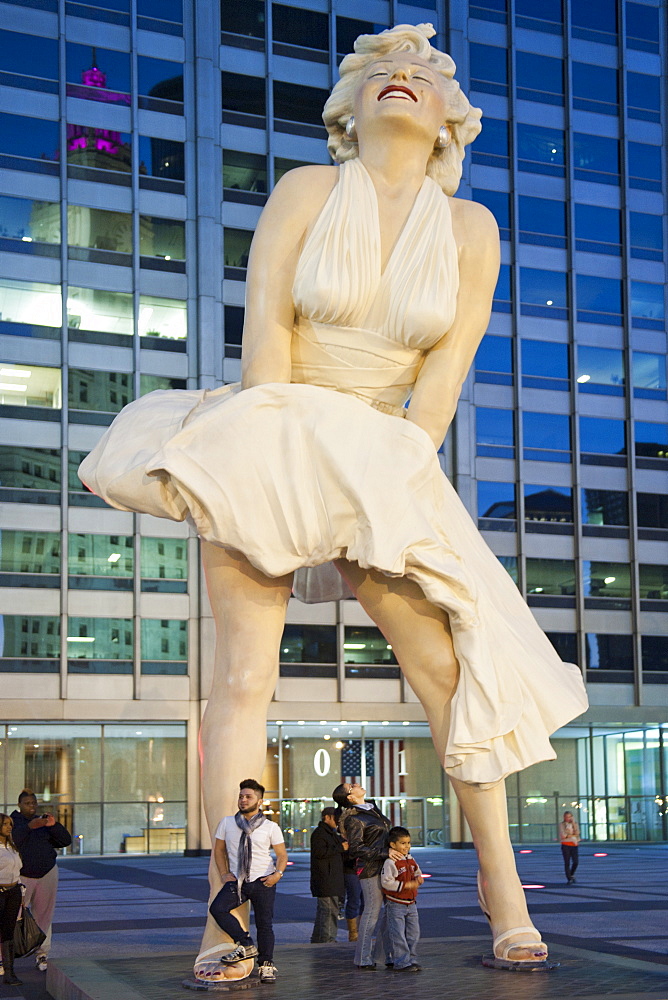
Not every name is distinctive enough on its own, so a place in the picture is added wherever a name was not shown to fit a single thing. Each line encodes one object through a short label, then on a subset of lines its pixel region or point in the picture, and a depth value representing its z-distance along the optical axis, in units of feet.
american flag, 127.65
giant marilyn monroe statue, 23.44
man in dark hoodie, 37.65
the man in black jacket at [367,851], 26.66
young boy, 25.94
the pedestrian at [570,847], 73.87
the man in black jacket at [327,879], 39.88
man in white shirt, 23.36
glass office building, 117.29
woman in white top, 33.60
